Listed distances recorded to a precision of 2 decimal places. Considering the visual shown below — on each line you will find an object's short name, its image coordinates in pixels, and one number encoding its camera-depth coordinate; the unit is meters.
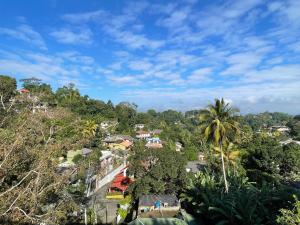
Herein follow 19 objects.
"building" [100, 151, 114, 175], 29.63
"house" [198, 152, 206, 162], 41.90
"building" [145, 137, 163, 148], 45.51
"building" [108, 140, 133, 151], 41.95
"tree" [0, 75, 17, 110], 33.77
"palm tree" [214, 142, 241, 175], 24.40
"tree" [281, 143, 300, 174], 23.66
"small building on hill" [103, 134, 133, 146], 44.05
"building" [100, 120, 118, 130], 54.11
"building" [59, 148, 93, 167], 26.55
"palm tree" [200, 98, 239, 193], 16.62
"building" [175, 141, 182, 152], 48.77
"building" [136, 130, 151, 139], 57.35
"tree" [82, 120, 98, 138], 35.09
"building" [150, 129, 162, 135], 60.98
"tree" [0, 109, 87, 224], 7.05
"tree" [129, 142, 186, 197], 19.56
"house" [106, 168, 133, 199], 23.95
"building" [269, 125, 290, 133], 99.05
